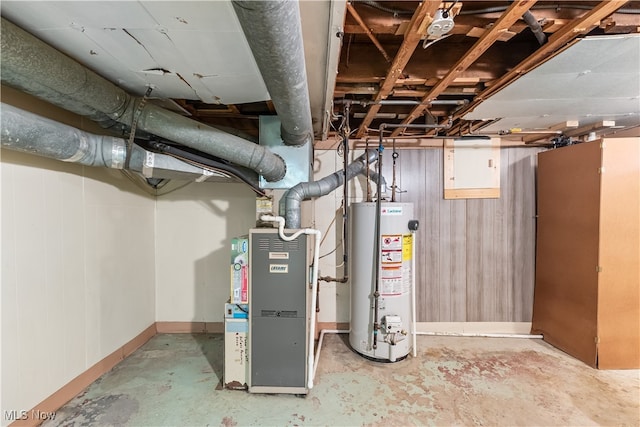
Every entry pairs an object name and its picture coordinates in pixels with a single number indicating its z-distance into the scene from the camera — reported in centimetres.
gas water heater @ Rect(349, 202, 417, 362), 248
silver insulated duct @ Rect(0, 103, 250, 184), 134
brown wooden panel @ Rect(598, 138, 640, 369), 237
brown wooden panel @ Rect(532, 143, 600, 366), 246
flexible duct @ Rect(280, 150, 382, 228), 218
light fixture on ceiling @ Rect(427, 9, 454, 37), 117
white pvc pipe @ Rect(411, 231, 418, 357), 257
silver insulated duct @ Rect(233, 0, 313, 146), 81
